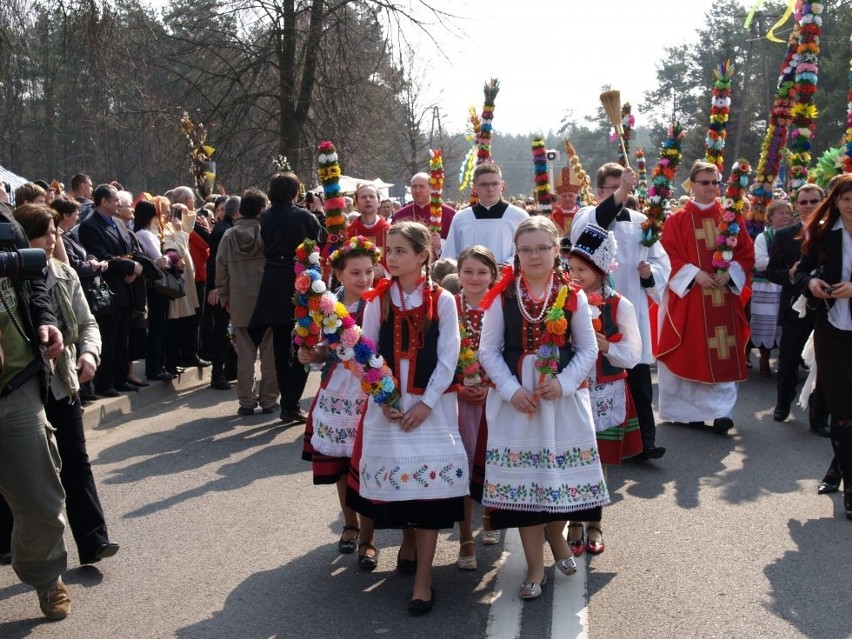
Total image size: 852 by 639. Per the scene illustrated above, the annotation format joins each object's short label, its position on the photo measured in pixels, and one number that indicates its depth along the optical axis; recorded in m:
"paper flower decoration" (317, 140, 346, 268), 5.76
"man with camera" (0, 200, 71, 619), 4.70
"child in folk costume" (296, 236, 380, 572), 5.71
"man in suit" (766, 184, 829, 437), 8.80
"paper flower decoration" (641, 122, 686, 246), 7.98
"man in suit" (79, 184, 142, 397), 9.94
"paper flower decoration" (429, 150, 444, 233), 8.75
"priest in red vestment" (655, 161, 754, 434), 8.96
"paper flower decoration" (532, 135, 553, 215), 9.09
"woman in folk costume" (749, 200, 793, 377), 11.91
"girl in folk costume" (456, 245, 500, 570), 5.40
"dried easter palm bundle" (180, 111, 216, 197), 17.67
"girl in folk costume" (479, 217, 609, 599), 4.93
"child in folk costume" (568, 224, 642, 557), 5.79
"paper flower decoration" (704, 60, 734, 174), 8.87
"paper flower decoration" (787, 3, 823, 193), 10.24
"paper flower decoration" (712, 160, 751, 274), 8.83
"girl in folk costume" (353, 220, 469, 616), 4.91
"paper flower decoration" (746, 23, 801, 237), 11.12
